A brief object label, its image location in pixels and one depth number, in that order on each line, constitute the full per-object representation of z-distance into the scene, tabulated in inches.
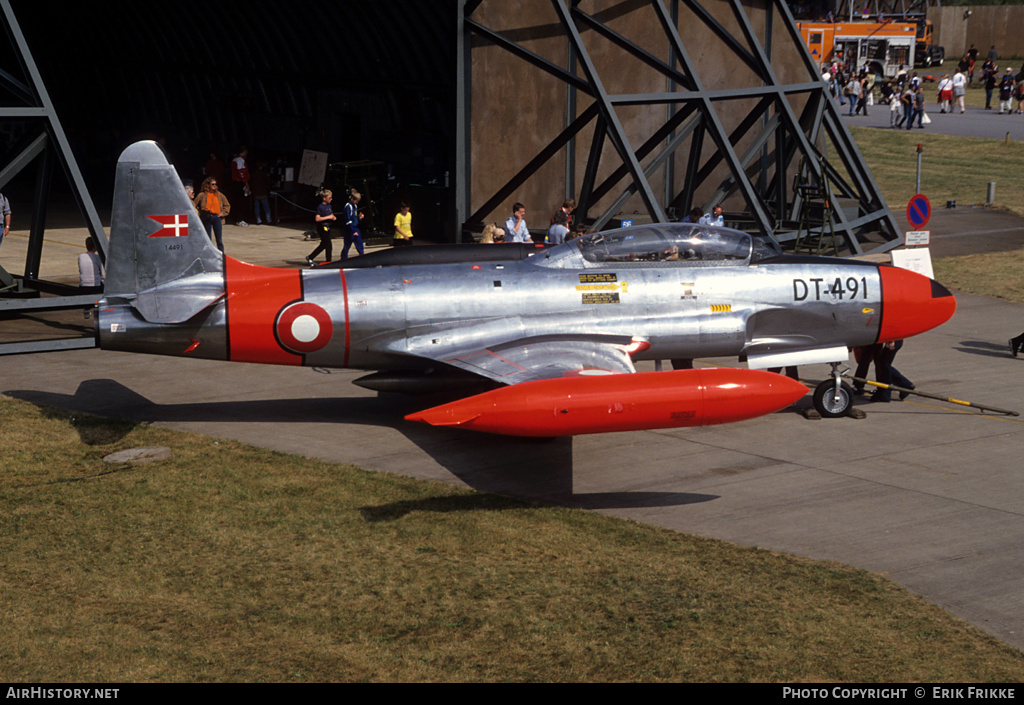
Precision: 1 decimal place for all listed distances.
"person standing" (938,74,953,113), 2326.5
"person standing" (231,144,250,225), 1374.8
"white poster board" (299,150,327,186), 1365.7
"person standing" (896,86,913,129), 2079.2
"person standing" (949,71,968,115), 2300.7
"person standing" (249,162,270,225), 1349.7
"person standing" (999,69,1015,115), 2294.5
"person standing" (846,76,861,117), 2310.5
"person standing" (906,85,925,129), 2102.6
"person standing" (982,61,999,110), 2381.9
